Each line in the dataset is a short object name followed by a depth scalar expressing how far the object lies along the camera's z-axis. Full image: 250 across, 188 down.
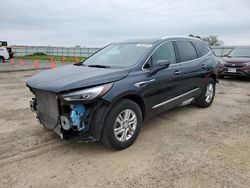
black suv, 2.59
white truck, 18.15
